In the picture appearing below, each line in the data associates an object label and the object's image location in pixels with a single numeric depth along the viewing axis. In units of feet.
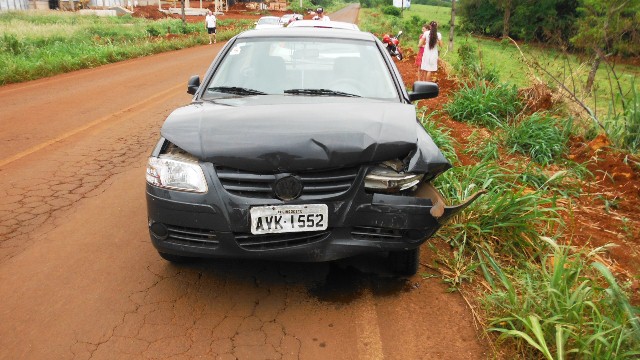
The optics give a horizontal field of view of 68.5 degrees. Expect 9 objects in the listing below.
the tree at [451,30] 89.14
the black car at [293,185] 8.23
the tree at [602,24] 26.94
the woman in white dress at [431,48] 35.12
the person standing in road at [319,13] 72.74
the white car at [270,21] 92.27
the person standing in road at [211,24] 80.38
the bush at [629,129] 19.71
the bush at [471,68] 33.52
